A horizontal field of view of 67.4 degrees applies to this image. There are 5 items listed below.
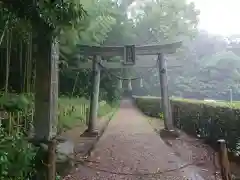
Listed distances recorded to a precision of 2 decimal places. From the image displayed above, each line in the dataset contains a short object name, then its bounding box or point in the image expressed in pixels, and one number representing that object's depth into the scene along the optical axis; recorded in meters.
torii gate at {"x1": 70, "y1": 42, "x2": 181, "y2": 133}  5.58
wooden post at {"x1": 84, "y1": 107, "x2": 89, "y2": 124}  7.50
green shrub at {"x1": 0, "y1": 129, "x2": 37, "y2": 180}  1.85
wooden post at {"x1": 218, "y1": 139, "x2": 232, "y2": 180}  1.92
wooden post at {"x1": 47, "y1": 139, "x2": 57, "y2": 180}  1.87
